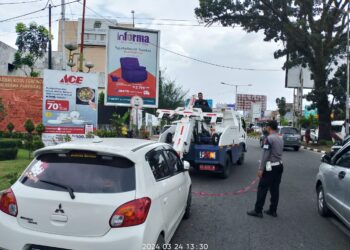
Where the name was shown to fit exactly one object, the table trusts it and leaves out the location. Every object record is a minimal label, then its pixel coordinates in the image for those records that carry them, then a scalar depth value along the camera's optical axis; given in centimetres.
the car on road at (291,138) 2434
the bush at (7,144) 1470
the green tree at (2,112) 1914
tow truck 1058
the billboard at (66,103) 1466
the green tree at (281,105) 6200
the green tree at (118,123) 1435
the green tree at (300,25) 2530
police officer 695
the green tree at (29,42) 3338
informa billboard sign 1652
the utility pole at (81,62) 2126
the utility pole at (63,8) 2372
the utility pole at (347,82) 2455
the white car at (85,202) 361
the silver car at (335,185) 570
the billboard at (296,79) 4398
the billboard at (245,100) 10294
